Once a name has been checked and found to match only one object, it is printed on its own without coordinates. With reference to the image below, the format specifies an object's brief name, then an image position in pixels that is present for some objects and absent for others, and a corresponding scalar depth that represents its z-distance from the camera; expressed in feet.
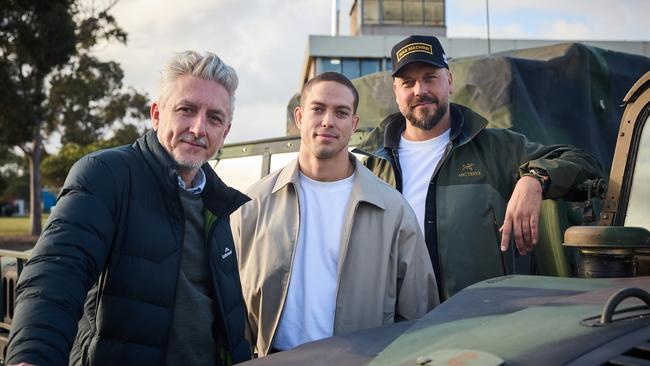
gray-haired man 5.97
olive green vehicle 4.81
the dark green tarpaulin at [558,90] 16.30
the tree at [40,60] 68.74
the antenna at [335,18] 95.09
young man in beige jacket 9.38
